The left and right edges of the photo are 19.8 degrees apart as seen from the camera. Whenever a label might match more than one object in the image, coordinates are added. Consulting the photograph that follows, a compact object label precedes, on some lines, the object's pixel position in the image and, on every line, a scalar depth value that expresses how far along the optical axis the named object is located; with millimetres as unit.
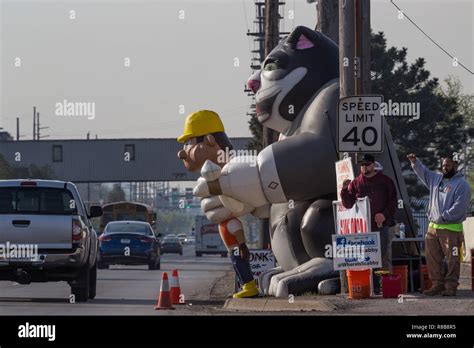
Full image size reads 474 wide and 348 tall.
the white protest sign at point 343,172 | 19000
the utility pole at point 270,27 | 36250
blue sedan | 39344
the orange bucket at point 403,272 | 19664
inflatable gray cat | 20564
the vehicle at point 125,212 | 60000
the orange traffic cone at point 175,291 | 21141
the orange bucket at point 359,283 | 18344
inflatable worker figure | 21109
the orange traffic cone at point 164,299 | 19969
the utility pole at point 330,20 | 26709
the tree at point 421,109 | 53812
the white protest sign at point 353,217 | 18234
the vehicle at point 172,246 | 92125
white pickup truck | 21531
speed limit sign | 18609
